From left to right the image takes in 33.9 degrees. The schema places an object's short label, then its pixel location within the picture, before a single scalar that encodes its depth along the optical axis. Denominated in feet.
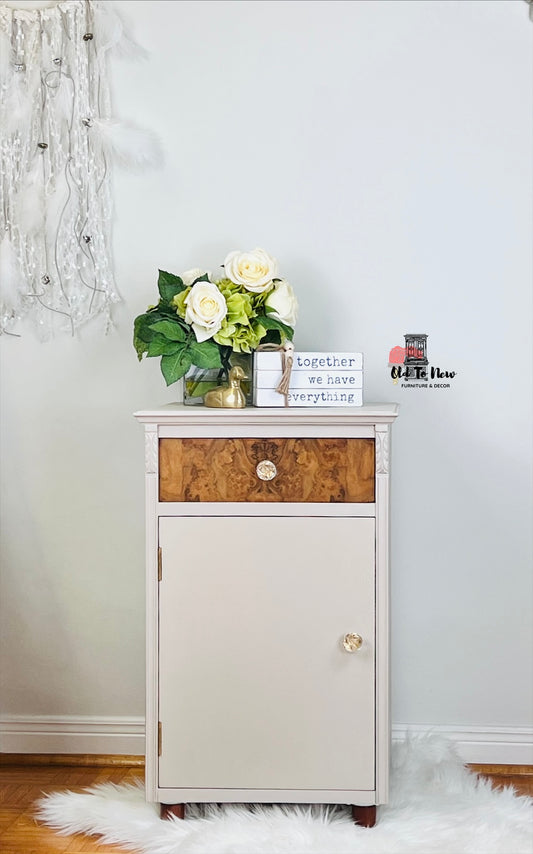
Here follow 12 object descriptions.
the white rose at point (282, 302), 6.40
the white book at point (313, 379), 6.31
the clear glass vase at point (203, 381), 6.81
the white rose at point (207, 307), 6.14
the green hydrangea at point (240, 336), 6.25
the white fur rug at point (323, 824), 5.89
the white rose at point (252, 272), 6.36
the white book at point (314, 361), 6.29
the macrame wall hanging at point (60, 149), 7.30
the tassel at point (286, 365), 6.20
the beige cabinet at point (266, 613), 5.97
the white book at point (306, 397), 6.31
